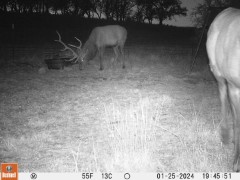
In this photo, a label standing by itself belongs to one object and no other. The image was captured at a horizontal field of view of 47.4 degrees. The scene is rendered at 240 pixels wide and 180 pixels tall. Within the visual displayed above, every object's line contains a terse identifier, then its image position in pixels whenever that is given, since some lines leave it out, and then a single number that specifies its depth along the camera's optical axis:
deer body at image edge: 2.61
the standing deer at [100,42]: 11.66
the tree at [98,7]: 53.96
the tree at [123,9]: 57.97
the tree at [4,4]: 41.94
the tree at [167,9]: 57.31
